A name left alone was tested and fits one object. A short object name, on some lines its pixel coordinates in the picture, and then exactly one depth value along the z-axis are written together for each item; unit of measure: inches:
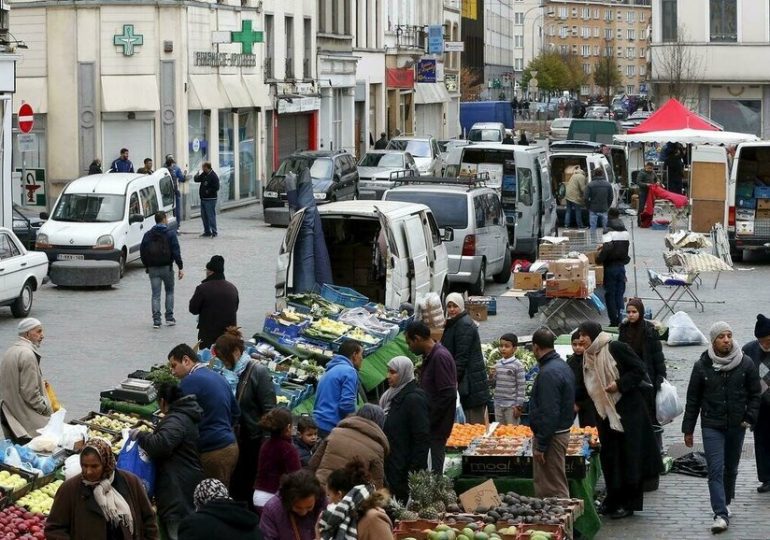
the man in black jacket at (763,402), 539.2
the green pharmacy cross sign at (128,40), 1577.3
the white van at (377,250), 778.8
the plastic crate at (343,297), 763.4
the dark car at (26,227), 1192.8
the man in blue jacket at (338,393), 497.7
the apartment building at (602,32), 7362.2
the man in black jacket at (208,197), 1380.4
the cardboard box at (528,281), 888.9
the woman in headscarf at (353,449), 418.6
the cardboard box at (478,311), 911.0
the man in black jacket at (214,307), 697.6
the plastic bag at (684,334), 852.0
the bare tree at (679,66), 2383.1
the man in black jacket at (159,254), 878.4
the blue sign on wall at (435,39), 2898.6
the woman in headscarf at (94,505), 352.8
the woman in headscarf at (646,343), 557.0
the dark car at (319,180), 1525.6
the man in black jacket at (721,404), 498.0
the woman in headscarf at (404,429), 462.9
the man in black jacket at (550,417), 476.1
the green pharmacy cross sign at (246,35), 1760.6
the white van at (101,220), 1090.1
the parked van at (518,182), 1213.1
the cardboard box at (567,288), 856.9
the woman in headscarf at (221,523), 307.9
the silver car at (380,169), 1707.7
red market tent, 1411.2
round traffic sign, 1178.6
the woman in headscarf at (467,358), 559.8
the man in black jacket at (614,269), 863.7
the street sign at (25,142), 1189.1
